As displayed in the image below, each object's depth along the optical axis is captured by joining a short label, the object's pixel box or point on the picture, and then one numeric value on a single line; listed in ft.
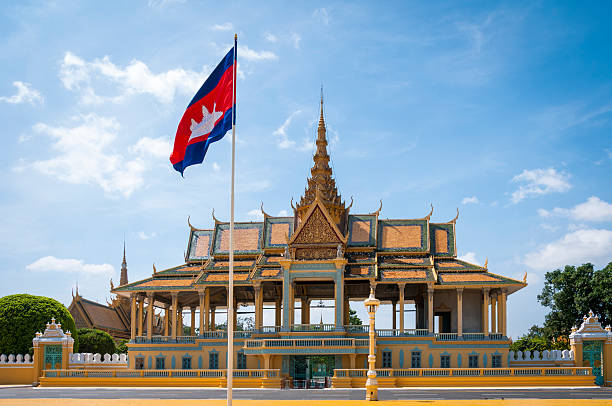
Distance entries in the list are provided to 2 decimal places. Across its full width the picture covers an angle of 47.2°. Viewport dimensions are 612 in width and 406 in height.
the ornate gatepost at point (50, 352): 145.79
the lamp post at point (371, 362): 89.66
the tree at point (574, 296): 193.88
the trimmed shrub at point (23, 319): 175.83
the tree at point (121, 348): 248.63
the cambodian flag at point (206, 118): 71.92
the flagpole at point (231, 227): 62.59
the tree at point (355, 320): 270.05
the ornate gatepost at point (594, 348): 134.72
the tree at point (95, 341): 222.28
